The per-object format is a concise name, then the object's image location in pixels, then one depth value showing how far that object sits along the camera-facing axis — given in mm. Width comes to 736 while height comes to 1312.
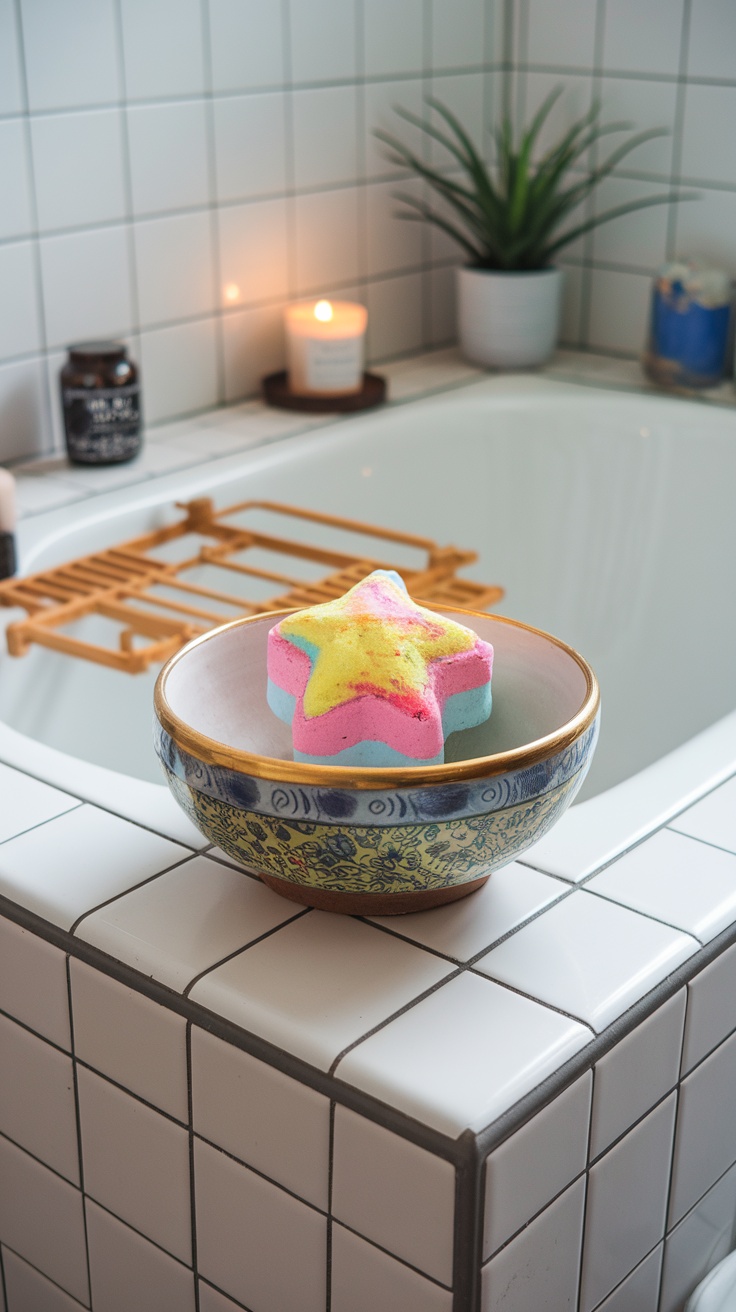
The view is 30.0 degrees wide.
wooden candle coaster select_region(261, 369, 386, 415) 1923
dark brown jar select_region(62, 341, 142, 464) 1624
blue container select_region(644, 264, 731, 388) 2002
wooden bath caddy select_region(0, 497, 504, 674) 1274
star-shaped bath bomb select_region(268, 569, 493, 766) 753
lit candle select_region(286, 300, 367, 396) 1896
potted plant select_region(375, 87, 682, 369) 2020
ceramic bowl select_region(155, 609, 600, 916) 701
